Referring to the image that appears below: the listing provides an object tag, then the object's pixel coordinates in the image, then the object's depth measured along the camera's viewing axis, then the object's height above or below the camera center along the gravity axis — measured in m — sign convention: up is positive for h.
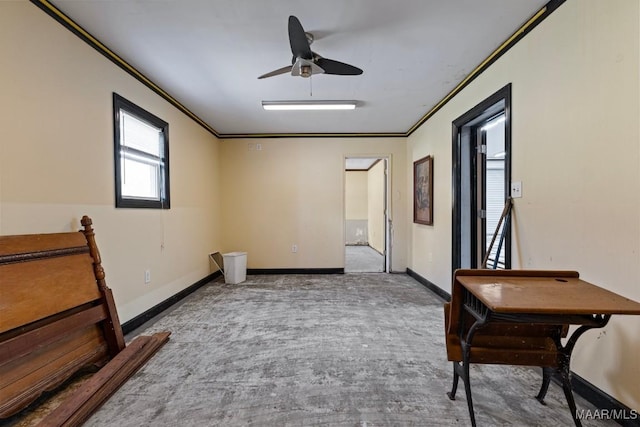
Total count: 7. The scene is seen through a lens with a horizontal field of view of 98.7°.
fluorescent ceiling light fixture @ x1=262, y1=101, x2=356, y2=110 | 3.50 +1.32
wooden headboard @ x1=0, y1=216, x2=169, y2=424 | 1.48 -0.66
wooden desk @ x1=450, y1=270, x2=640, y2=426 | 1.09 -0.40
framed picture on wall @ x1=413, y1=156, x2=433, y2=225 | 3.93 +0.25
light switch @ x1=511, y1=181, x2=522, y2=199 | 2.18 +0.14
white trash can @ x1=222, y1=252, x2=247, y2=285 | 4.34 -0.95
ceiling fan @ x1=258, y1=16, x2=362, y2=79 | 1.91 +1.12
